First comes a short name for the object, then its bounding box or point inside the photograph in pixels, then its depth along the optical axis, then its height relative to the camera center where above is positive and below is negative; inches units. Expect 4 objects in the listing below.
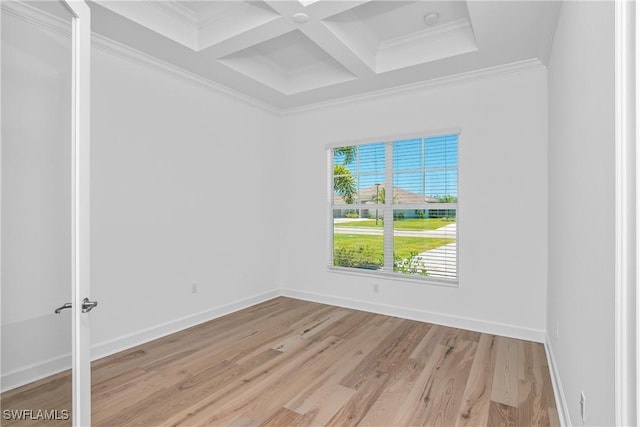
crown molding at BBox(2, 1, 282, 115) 53.6 +55.5
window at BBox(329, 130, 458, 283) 150.7 +2.1
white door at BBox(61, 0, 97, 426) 61.4 -2.1
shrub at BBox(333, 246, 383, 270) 172.2 -24.6
